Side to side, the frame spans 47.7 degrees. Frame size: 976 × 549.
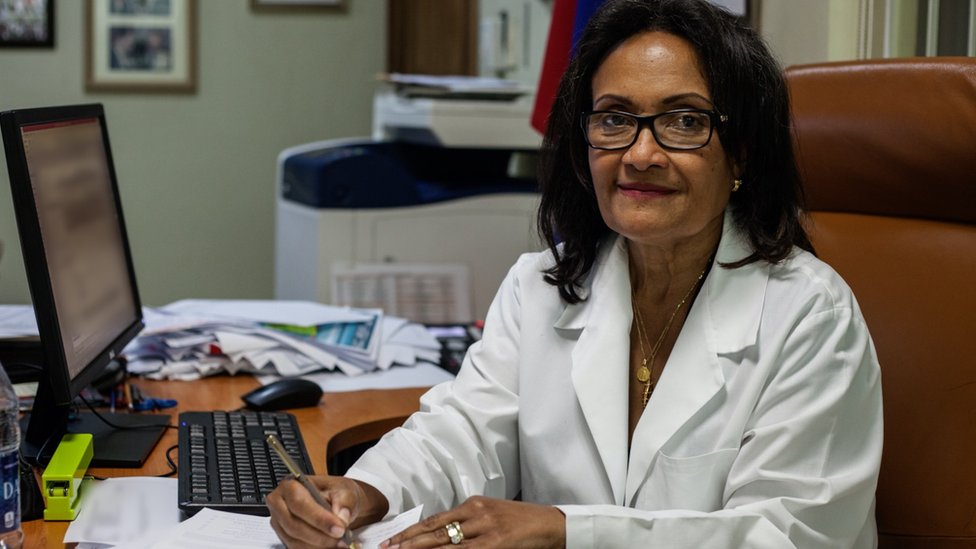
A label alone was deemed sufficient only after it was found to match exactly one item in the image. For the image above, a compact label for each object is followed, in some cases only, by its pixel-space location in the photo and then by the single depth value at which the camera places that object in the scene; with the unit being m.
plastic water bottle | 1.12
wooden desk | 1.57
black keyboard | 1.29
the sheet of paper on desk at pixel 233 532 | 1.15
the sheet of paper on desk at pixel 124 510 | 1.20
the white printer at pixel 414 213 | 2.82
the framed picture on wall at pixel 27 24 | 4.16
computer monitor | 1.29
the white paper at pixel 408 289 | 2.76
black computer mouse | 1.78
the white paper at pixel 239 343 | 1.98
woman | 1.19
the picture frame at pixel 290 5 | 4.26
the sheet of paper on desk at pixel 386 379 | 1.95
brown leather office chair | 1.38
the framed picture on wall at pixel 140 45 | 4.23
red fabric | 2.55
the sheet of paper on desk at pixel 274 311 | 2.15
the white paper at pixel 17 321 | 1.81
